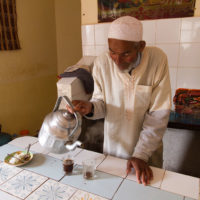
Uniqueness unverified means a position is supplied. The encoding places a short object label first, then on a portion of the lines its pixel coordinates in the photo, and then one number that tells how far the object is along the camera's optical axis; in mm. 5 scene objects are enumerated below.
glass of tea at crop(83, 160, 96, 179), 1003
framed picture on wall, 1799
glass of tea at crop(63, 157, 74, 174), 1025
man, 1073
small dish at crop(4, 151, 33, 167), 1085
